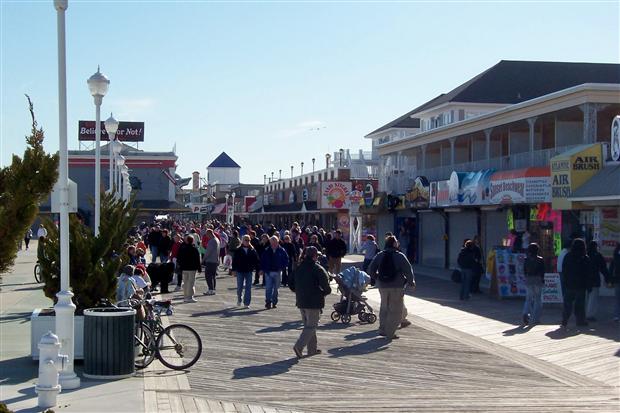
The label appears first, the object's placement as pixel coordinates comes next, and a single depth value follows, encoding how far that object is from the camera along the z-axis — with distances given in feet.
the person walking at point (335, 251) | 86.53
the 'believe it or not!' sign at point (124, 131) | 280.31
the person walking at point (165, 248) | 92.58
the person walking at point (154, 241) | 100.66
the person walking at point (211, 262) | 74.28
